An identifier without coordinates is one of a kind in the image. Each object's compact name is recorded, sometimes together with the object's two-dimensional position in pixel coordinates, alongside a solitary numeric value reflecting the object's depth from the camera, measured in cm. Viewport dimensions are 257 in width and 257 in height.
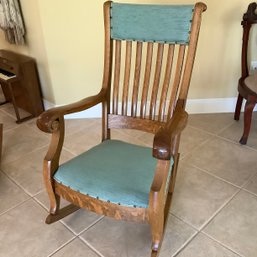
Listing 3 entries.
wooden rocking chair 101
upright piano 222
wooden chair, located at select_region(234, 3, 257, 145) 186
